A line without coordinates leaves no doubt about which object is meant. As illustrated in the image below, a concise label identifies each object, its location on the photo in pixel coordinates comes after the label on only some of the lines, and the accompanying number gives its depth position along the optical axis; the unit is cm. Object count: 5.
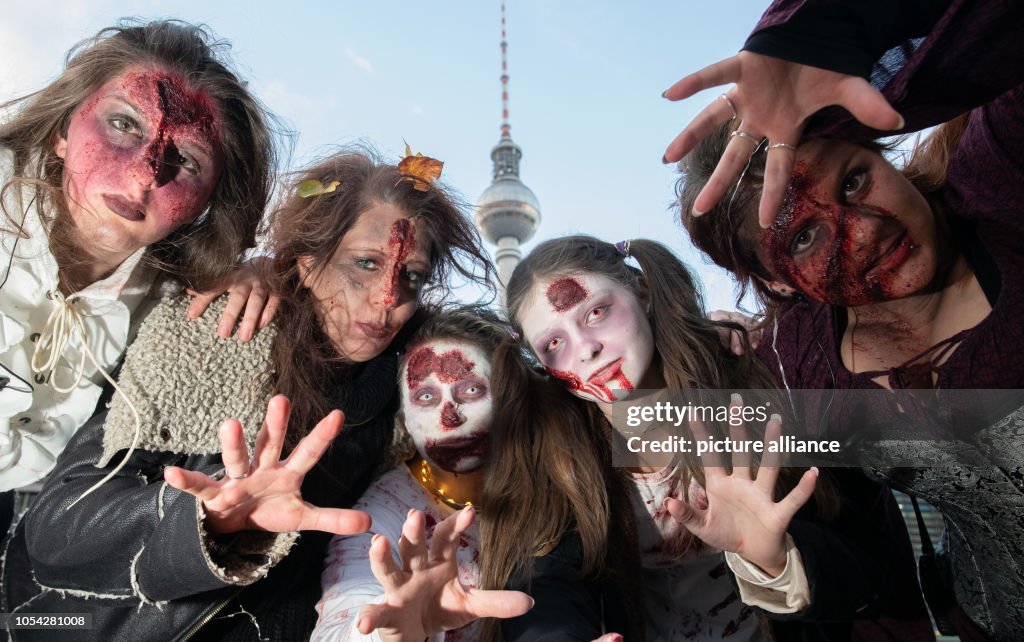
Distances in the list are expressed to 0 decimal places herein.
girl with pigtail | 66
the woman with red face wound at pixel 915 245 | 45
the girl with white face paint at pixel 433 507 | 49
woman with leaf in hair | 49
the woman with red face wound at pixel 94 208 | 60
